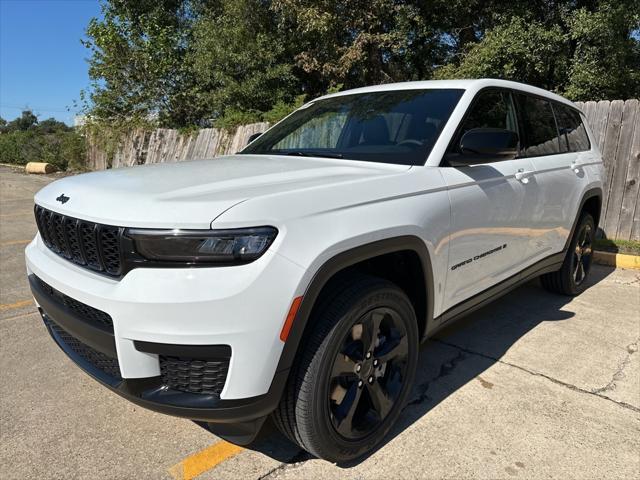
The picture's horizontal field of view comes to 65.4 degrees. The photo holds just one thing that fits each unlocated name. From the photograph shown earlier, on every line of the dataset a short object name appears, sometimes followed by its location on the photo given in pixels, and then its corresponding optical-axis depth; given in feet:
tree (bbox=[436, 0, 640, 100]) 33.22
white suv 5.96
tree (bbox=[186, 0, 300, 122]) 45.57
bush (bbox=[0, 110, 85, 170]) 59.98
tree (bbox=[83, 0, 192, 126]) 53.52
